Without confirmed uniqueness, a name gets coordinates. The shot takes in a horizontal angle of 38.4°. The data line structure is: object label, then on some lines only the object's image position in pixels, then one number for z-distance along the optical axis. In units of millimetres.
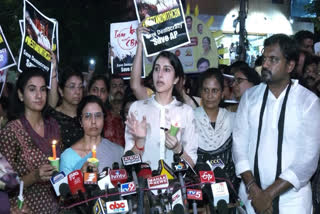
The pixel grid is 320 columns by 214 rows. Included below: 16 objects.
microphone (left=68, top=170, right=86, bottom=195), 2861
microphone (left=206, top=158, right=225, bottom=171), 3136
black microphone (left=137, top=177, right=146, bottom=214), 2693
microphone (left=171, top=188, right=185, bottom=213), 2605
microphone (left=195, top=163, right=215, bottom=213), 2865
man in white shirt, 3660
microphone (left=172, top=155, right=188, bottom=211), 2795
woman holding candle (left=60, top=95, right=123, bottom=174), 3982
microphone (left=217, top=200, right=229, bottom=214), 2709
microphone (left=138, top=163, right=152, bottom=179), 3094
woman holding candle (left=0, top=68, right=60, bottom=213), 3664
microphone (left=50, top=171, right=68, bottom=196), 2928
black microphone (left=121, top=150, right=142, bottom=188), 2980
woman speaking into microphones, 3908
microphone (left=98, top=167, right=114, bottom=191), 2850
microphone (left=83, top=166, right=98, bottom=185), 2805
